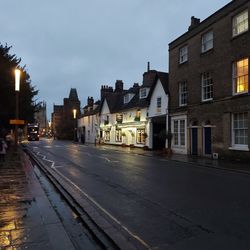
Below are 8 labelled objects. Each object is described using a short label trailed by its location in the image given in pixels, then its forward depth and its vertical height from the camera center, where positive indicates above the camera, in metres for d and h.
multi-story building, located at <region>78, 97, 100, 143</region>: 43.15 +1.74
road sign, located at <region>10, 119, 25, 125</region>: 14.26 +0.55
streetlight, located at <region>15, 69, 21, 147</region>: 14.08 +3.29
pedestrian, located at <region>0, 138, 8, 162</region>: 13.70 -1.13
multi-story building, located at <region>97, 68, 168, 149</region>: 24.23 +2.14
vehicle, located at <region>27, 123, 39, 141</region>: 53.79 -0.17
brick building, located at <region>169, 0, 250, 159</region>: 15.22 +3.35
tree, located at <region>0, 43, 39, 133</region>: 18.61 +3.59
